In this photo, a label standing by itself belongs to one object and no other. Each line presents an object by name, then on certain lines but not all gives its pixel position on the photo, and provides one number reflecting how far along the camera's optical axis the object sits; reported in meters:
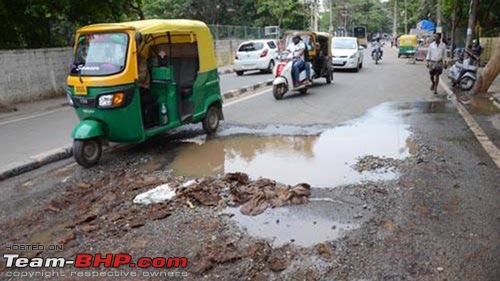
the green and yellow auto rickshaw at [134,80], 6.86
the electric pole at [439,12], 34.81
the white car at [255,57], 23.27
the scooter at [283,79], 13.12
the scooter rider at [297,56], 13.34
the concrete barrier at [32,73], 13.50
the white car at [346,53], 21.42
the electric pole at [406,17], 62.81
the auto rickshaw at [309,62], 13.21
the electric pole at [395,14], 69.31
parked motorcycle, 14.30
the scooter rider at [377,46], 27.69
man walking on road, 13.48
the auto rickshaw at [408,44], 31.70
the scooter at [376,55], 27.42
